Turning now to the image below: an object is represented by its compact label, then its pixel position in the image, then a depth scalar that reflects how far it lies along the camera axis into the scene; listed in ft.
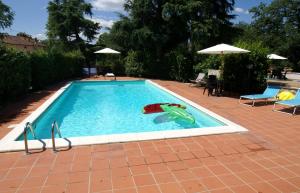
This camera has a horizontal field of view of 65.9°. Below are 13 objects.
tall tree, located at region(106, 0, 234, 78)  60.44
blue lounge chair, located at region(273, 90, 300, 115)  25.84
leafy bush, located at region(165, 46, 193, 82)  57.77
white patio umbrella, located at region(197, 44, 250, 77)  34.35
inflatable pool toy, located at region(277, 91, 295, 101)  33.01
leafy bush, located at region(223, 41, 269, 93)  40.01
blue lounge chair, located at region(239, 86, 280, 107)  30.67
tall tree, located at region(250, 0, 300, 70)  115.34
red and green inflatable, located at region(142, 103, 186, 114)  30.58
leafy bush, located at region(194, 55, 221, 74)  47.45
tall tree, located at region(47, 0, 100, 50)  94.58
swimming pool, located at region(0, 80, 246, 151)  18.79
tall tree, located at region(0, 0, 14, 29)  53.67
